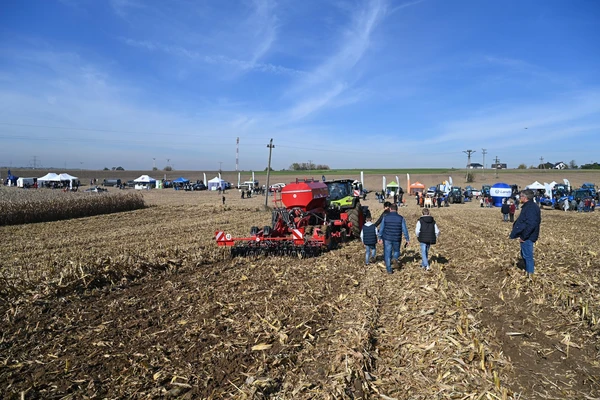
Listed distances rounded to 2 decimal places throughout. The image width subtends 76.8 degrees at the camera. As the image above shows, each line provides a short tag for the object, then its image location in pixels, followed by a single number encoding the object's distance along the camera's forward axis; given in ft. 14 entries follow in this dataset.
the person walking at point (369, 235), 32.43
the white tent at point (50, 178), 202.69
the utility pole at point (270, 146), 108.68
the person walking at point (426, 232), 29.17
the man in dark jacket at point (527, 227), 26.22
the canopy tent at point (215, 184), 215.24
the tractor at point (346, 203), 44.39
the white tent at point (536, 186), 128.84
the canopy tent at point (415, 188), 165.21
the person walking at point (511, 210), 73.67
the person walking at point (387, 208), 30.78
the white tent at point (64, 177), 206.08
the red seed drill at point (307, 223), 36.27
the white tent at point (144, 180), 231.71
